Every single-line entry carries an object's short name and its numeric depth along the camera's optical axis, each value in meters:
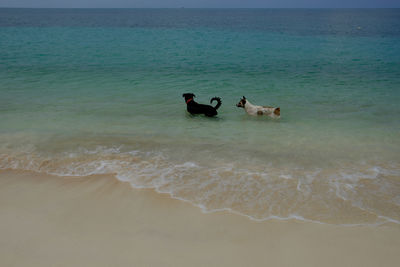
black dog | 9.77
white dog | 9.66
